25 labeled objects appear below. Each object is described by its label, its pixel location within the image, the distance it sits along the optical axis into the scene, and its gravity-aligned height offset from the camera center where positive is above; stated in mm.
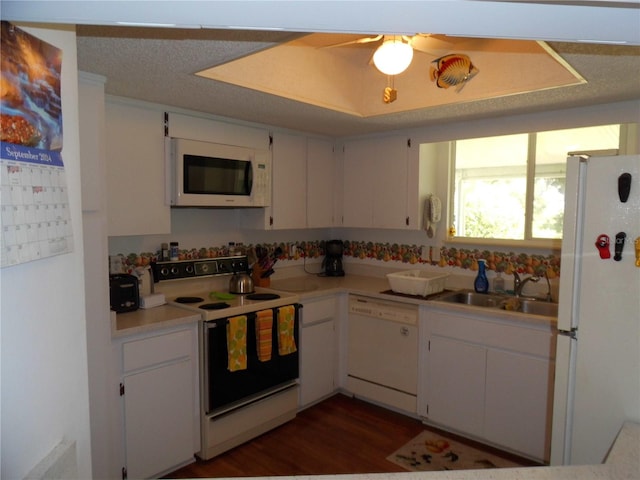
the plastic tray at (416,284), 3111 -495
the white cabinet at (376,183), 3486 +246
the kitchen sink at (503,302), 2891 -597
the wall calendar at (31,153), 787 +107
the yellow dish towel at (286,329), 2941 -772
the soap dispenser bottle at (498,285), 3223 -504
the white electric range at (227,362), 2617 -935
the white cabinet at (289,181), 3375 +240
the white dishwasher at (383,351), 3115 -1002
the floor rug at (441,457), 2627 -1469
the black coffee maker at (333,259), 4020 -418
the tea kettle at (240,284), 3157 -509
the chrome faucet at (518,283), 3080 -472
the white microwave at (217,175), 2715 +238
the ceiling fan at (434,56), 1840 +777
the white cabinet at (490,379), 2578 -1020
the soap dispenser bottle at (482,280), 3254 -474
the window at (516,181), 3092 +253
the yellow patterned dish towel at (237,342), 2639 -777
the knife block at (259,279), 3426 -512
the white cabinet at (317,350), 3223 -1018
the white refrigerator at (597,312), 1538 -346
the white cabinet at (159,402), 2318 -1040
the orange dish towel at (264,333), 2801 -759
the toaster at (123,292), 2510 -467
